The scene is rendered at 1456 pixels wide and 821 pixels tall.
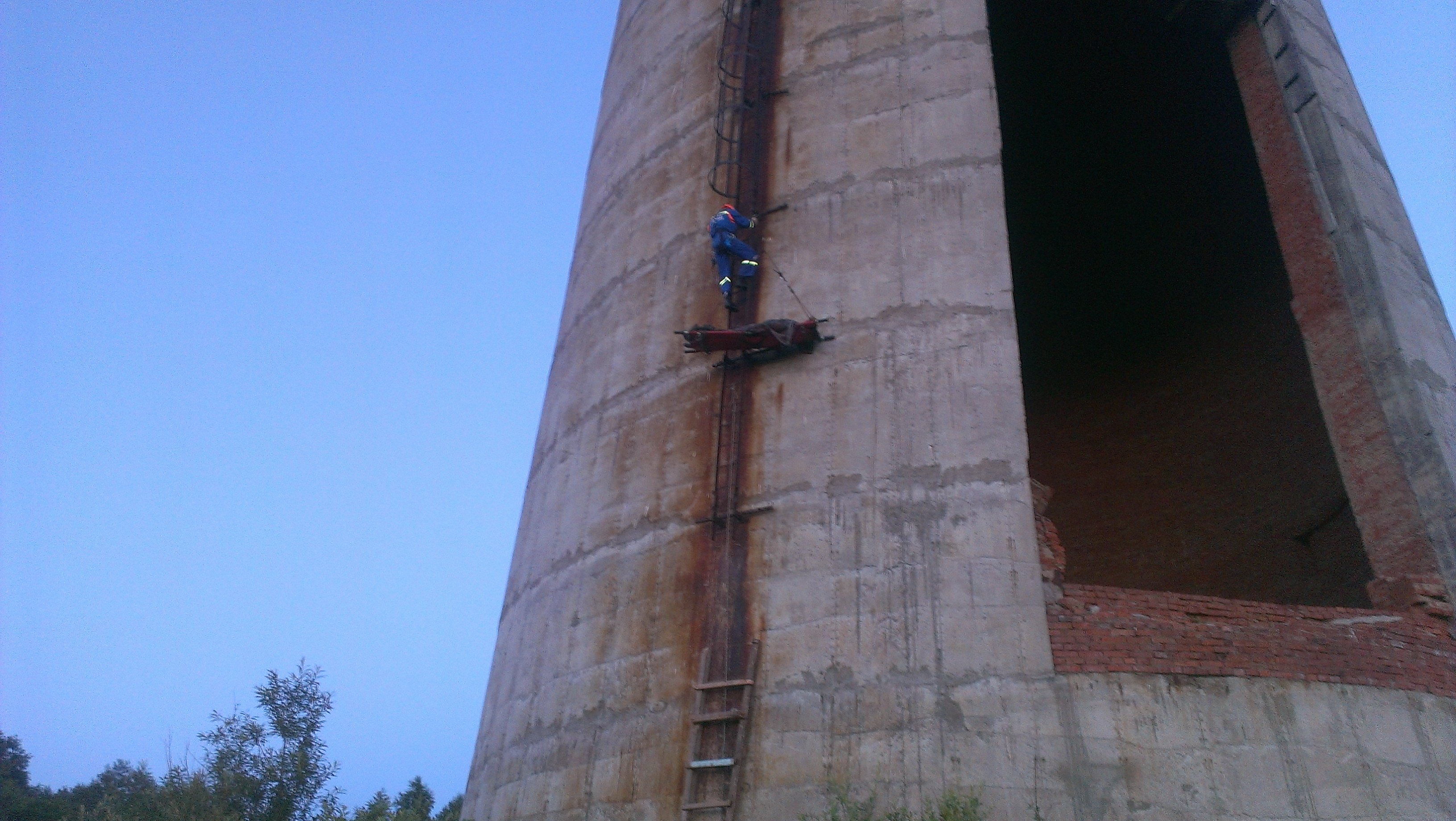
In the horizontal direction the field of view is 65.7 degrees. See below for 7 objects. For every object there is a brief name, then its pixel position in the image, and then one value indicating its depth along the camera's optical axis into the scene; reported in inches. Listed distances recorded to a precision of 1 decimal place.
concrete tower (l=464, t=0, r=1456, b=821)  346.9
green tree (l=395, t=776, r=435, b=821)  420.8
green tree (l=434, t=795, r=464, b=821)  459.8
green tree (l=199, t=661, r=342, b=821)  430.3
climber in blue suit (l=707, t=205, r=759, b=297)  472.7
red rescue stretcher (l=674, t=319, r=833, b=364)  442.3
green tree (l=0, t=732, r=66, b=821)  1042.7
